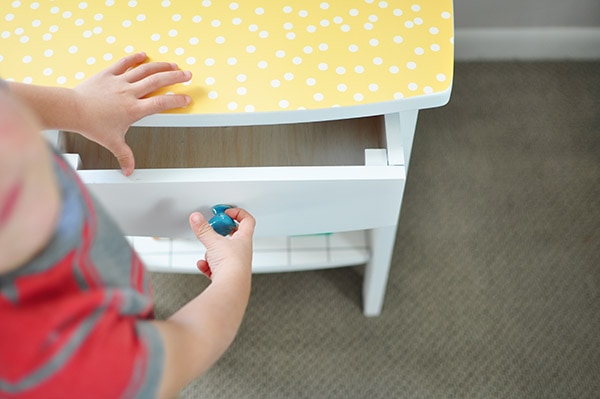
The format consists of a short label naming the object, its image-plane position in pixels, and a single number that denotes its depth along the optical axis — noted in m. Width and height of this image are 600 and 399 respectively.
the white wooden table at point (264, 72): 0.64
